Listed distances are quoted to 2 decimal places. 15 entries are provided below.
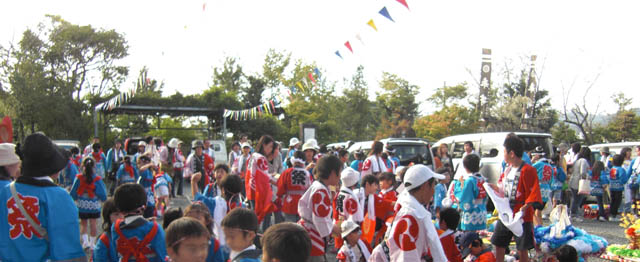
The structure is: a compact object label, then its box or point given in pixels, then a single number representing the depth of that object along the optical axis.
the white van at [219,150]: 21.45
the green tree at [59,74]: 26.33
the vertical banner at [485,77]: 37.81
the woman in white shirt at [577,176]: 10.71
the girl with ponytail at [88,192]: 6.94
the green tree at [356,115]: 43.33
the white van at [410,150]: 13.09
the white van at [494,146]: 12.15
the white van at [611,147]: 12.43
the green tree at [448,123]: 36.47
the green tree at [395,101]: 42.19
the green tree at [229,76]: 48.44
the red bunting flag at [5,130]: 6.75
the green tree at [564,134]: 36.44
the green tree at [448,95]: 41.53
